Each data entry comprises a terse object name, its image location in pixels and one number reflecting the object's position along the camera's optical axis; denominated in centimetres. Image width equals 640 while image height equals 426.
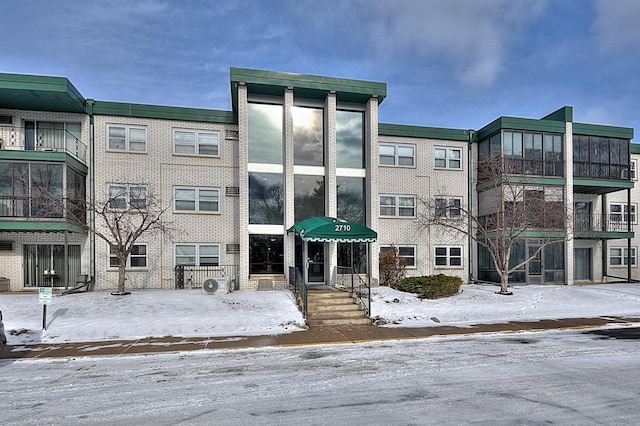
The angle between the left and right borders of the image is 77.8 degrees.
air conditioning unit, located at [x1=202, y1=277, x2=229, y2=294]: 1586
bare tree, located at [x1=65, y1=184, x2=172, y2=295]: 1719
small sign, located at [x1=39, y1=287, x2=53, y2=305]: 1096
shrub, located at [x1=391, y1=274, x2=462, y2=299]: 1602
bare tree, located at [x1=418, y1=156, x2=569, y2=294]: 1866
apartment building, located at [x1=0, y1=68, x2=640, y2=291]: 1694
